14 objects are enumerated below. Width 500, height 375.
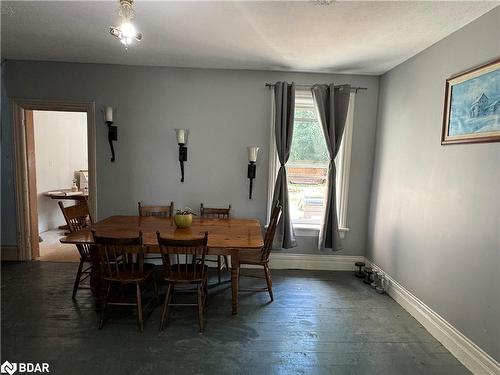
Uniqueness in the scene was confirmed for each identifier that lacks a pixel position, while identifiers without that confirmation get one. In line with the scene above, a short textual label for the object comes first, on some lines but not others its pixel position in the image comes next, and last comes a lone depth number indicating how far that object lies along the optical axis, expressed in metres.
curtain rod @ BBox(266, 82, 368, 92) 3.44
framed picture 1.86
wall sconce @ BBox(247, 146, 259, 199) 3.37
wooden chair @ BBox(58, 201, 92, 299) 2.70
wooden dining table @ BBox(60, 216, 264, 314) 2.39
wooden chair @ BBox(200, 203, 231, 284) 3.46
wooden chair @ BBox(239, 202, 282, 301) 2.71
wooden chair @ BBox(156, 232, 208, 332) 2.13
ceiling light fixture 1.72
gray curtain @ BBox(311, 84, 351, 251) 3.35
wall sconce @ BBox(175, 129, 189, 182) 3.36
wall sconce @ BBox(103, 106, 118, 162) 3.32
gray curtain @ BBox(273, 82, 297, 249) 3.37
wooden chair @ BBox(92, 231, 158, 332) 2.18
